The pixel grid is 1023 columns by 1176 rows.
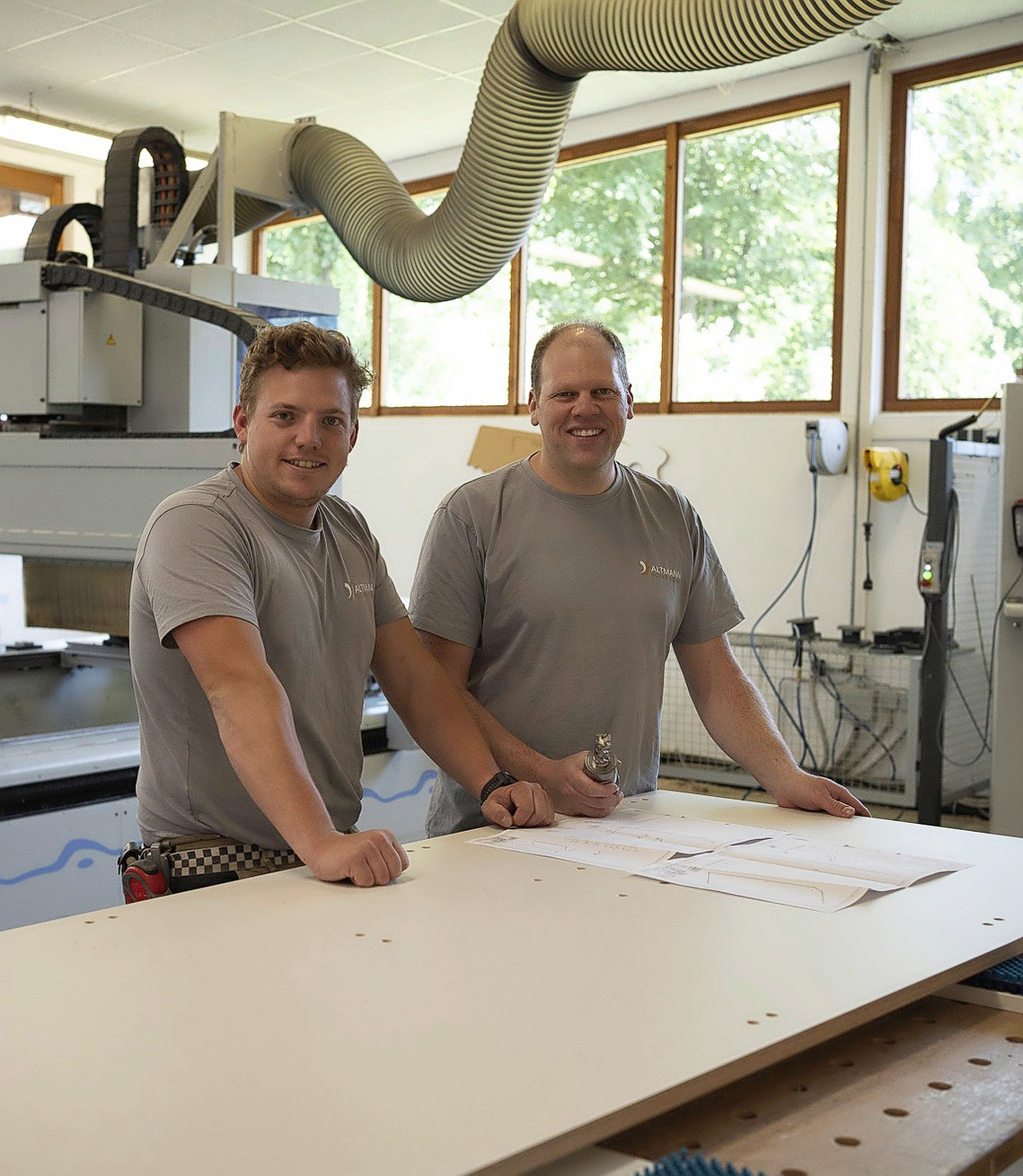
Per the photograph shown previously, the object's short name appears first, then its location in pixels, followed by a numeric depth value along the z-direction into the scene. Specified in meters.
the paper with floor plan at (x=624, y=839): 1.65
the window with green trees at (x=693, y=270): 5.62
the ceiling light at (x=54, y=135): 6.46
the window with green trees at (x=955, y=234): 5.07
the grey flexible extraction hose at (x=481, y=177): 3.41
